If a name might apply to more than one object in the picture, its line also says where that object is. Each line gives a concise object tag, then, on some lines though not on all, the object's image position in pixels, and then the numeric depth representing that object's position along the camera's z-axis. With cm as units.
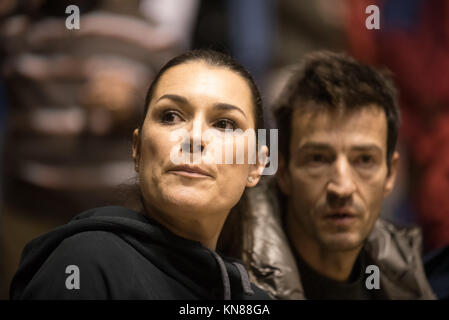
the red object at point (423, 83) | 280
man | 249
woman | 226
